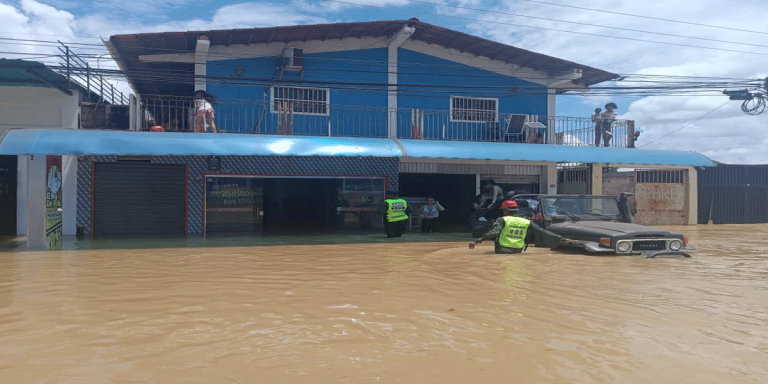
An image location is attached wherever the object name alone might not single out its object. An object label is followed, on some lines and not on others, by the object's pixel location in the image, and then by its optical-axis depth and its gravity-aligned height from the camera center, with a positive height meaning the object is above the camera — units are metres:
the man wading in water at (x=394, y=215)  14.65 -0.61
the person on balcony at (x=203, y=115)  14.29 +1.83
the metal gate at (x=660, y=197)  20.02 -0.15
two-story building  15.26 +2.02
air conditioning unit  16.30 +3.70
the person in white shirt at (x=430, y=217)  16.78 -0.73
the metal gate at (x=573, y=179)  19.27 +0.45
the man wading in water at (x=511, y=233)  9.74 -0.68
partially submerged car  9.53 -0.58
